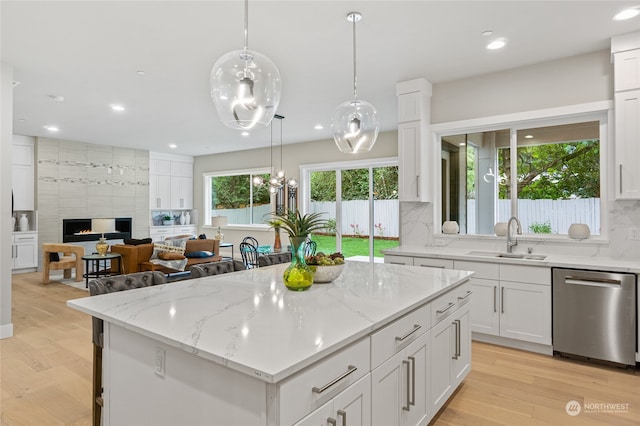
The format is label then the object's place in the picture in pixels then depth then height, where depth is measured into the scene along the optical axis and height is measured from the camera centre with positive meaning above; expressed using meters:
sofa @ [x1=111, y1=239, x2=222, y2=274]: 6.38 -0.76
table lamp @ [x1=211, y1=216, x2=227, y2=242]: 8.80 -0.22
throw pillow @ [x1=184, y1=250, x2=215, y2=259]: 6.81 -0.77
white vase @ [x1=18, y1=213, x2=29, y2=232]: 7.57 -0.19
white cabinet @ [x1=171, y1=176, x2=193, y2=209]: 10.25 +0.59
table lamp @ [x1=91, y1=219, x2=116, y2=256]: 6.54 -0.31
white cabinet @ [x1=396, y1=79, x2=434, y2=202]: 4.35 +0.85
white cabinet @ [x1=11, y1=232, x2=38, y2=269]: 7.37 -0.74
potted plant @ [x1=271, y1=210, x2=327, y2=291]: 2.03 -0.21
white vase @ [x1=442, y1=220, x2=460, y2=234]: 4.46 -0.19
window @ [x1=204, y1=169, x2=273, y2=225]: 9.57 +0.42
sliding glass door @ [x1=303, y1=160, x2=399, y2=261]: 7.34 +0.15
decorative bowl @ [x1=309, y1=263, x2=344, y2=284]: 2.19 -0.36
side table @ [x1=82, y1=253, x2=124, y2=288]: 6.29 -0.97
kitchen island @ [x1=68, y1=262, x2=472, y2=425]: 1.16 -0.52
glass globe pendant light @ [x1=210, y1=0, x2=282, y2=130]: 1.82 +0.64
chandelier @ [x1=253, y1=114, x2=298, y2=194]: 6.77 +0.58
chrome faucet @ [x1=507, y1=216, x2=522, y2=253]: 4.00 -0.31
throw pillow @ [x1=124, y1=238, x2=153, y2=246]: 6.59 -0.51
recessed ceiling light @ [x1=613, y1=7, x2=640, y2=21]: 2.91 +1.58
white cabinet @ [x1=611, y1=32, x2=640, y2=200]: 3.28 +0.87
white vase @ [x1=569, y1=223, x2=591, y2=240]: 3.65 -0.20
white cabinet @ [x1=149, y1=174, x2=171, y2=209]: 9.72 +0.59
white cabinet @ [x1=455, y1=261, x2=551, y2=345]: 3.37 -0.85
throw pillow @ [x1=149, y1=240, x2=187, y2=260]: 6.74 -0.65
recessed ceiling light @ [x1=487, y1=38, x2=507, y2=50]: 3.42 +1.58
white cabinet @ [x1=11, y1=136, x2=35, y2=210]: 7.53 +0.80
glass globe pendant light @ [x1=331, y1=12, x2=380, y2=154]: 2.78 +0.66
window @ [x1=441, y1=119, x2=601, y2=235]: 3.82 +0.39
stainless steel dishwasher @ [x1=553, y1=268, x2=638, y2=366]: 3.02 -0.88
